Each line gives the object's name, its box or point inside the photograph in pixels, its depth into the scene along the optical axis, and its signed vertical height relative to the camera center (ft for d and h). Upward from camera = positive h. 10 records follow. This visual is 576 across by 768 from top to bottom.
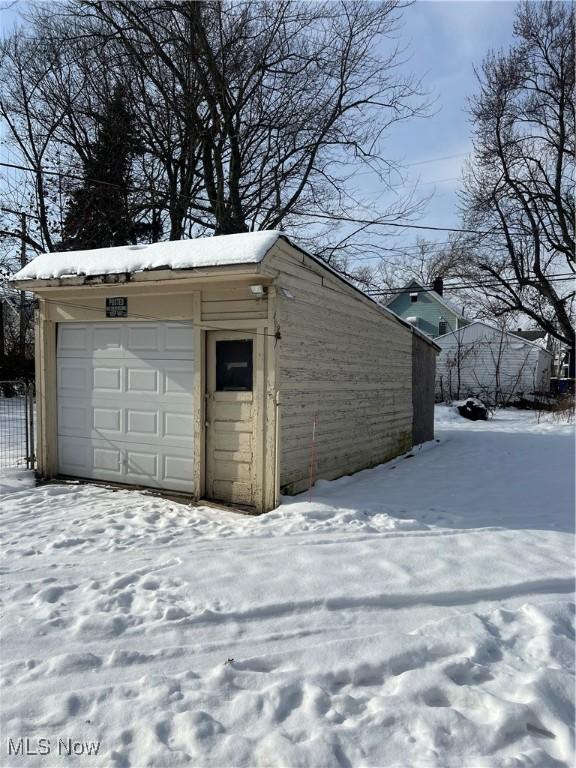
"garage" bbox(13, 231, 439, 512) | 19.38 +0.38
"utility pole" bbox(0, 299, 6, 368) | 67.27 +5.24
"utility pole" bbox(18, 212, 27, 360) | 61.00 +8.99
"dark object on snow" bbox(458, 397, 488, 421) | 62.64 -4.37
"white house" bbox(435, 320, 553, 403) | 85.81 +1.68
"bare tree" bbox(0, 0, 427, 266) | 47.98 +27.42
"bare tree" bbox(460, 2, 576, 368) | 68.23 +27.31
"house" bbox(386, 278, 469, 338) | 101.19 +12.74
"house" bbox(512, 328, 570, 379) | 124.26 +7.27
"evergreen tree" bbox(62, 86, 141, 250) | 51.49 +18.16
